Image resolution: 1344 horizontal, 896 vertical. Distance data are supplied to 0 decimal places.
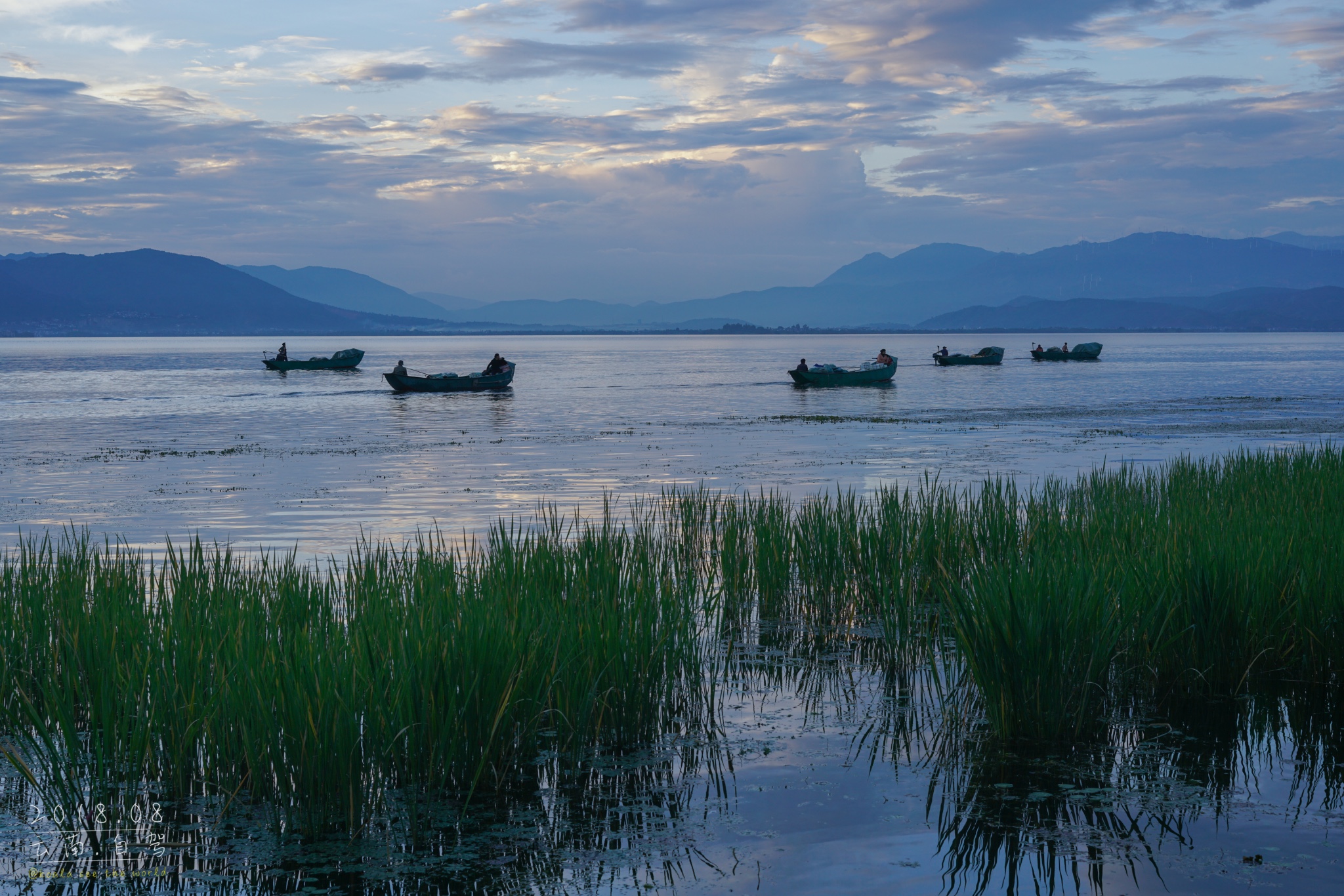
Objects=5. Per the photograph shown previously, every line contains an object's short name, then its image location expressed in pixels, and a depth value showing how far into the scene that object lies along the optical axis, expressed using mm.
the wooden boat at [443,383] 68750
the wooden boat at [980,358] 109875
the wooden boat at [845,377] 74875
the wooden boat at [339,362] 100000
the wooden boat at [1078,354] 125625
